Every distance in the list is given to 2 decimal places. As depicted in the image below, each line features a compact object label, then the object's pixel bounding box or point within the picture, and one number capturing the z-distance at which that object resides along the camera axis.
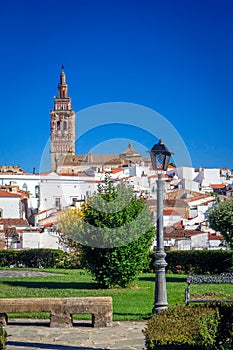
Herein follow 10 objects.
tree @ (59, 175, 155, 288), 17.55
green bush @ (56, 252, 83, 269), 29.38
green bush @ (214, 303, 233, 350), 8.03
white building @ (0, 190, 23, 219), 75.65
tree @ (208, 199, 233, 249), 22.34
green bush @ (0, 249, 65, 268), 29.59
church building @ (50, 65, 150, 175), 100.00
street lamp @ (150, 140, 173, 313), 11.03
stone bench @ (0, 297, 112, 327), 11.28
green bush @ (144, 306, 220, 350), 7.08
